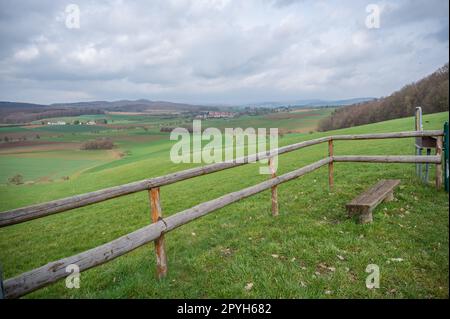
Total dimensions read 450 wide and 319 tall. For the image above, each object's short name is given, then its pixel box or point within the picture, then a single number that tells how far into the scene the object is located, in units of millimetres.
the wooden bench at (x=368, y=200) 5078
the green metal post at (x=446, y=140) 5905
